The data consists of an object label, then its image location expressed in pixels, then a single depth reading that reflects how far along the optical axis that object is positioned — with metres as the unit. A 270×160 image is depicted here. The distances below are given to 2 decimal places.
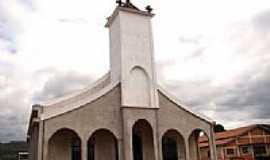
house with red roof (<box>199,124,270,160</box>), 40.41
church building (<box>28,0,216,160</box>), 19.02
